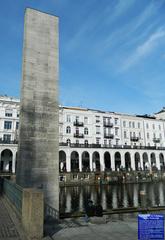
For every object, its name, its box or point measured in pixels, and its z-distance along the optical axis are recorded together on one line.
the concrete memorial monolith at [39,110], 14.66
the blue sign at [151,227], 5.13
